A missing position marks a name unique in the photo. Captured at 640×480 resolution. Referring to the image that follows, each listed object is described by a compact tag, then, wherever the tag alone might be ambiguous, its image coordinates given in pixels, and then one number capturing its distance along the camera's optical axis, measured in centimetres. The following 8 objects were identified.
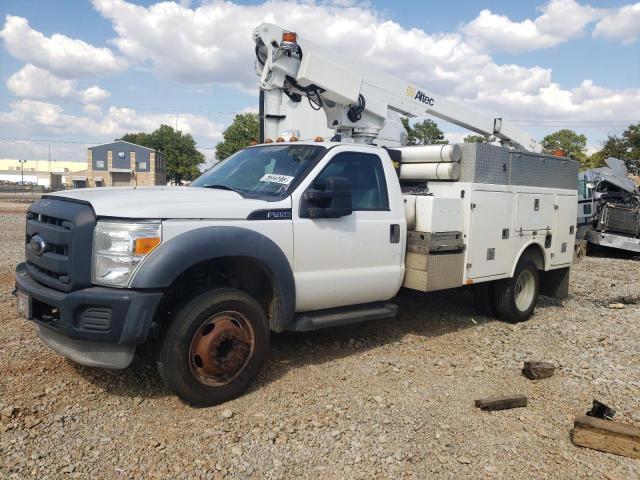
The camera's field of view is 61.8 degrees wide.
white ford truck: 360
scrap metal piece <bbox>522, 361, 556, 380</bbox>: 475
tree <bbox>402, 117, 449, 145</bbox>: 3603
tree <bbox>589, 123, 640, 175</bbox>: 3319
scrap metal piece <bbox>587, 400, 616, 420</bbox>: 388
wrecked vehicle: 1441
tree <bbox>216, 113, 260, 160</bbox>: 5401
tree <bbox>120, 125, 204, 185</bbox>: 7200
